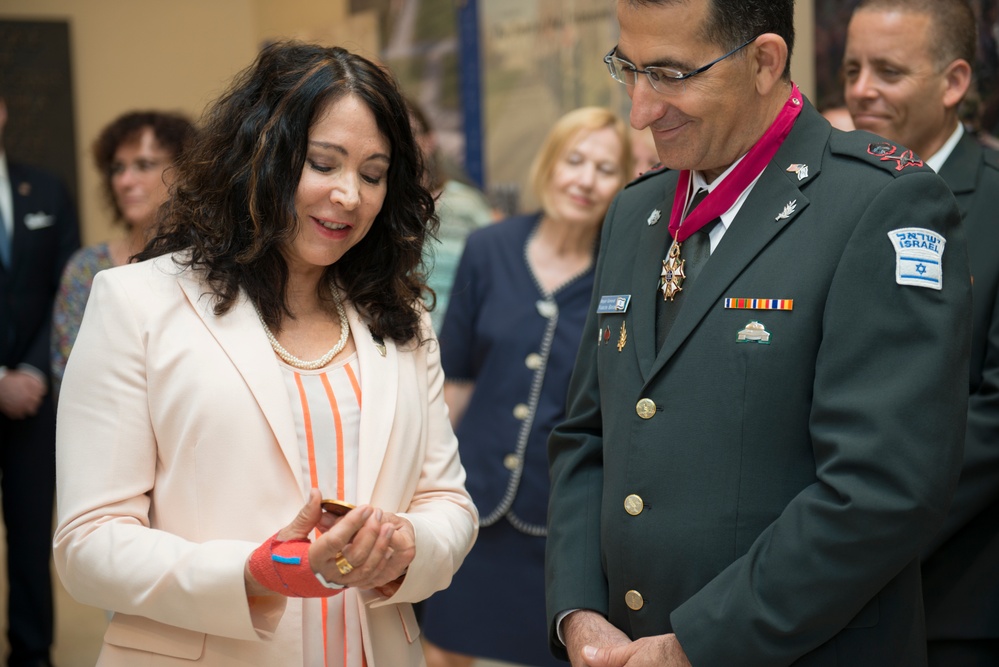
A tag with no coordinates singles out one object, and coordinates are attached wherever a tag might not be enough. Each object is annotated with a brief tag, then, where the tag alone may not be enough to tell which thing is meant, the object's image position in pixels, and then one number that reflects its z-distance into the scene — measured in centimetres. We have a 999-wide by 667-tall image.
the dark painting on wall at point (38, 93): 712
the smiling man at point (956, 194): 229
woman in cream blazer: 175
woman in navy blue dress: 334
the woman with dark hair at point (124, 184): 380
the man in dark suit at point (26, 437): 438
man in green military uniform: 162
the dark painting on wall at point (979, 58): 335
